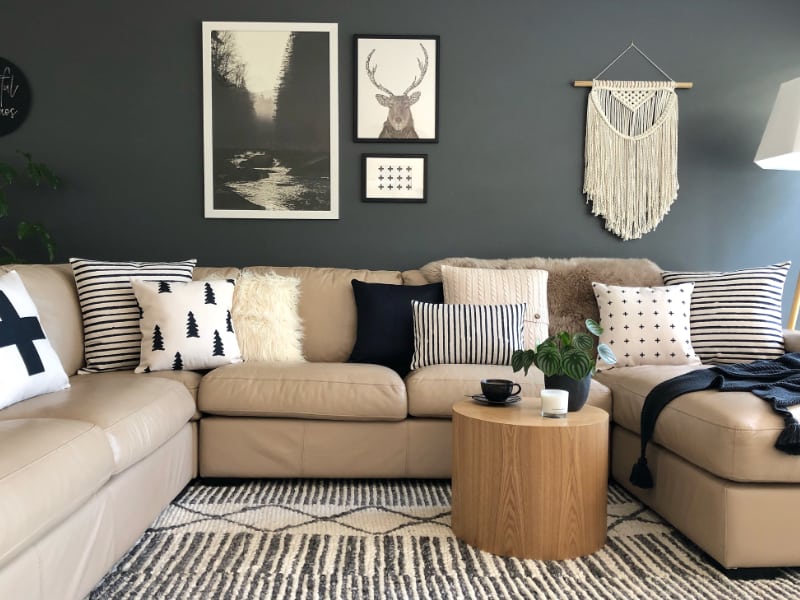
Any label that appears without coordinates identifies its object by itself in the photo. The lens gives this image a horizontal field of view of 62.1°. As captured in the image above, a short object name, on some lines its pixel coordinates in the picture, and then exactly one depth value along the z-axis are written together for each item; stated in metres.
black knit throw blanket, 2.04
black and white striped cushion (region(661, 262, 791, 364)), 2.88
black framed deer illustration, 3.52
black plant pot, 2.07
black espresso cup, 2.13
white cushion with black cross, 1.91
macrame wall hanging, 3.55
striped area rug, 1.74
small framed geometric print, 3.56
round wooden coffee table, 1.89
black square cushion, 2.92
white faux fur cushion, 2.92
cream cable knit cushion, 3.01
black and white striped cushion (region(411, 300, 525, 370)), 2.81
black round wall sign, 3.49
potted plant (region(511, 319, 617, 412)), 2.05
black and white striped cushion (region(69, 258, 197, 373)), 2.68
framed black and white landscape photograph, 3.51
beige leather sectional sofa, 1.49
